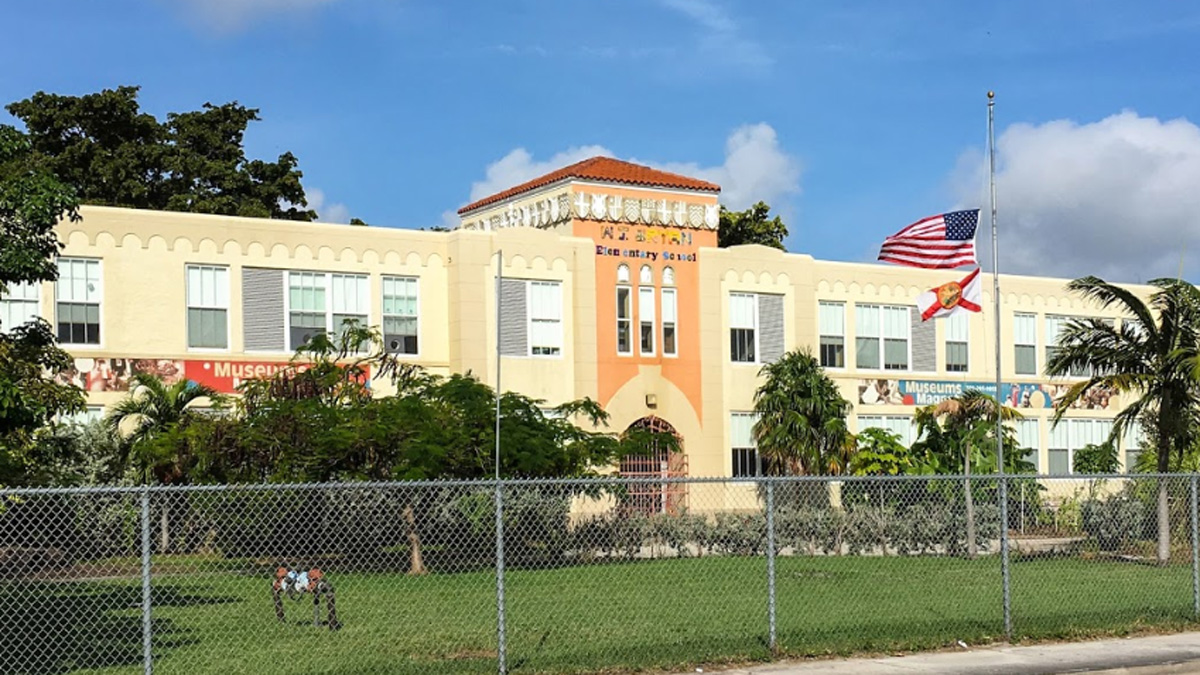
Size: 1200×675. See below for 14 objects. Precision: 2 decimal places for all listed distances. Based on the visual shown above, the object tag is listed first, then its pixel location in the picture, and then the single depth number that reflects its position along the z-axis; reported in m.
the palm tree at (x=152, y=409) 29.72
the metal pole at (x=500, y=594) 12.76
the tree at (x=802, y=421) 36.09
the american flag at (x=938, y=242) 27.48
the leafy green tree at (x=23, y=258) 13.81
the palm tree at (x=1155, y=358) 26.14
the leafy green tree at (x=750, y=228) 61.81
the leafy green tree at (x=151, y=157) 50.28
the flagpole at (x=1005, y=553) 15.77
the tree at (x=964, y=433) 32.06
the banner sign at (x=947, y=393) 41.91
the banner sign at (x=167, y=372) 31.34
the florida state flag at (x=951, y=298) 29.59
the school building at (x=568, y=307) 32.03
